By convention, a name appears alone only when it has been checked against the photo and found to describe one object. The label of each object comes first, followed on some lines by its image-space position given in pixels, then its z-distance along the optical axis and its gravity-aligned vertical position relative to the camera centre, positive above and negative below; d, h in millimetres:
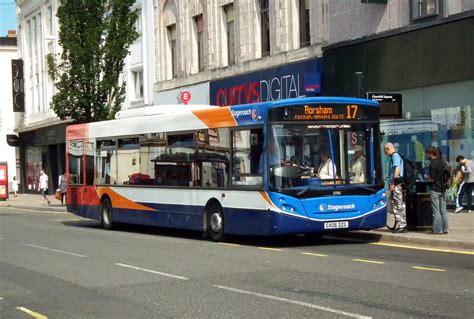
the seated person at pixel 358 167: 14453 +13
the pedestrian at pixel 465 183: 19297 -506
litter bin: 15188 -939
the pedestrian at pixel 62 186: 34688 -454
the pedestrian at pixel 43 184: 38453 -366
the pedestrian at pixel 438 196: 14375 -618
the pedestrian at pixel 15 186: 50869 -573
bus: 13938 +44
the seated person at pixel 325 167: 14094 +27
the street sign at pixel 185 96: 30812 +3292
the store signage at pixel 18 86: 53000 +6858
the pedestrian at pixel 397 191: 14797 -521
